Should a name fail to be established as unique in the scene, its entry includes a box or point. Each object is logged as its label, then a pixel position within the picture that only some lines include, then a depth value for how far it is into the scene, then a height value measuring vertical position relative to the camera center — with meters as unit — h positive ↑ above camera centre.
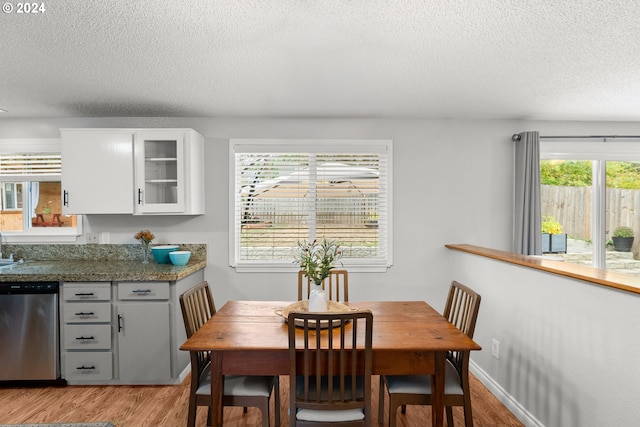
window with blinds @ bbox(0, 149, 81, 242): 3.70 +0.16
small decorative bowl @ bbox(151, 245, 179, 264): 3.41 -0.40
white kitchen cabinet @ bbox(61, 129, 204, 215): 3.27 +0.37
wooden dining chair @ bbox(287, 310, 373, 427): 1.64 -0.78
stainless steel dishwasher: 2.91 -0.99
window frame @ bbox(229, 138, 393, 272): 3.71 +0.47
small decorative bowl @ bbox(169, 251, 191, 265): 3.31 -0.43
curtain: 3.59 +0.13
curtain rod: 3.76 +0.79
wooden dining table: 1.78 -0.71
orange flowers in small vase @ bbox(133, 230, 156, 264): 3.42 -0.28
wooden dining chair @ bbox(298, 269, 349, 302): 2.77 -0.58
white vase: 2.12 -0.53
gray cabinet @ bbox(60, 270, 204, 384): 2.96 -1.00
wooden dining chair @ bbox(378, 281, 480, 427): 1.92 -0.96
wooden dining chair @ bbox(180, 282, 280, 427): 1.91 -0.96
